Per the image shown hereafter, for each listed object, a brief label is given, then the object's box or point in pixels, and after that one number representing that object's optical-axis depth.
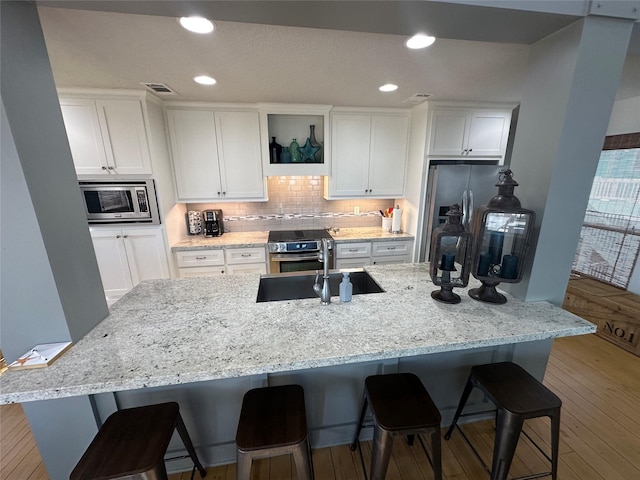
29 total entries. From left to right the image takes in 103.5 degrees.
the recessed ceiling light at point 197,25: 1.26
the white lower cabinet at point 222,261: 2.91
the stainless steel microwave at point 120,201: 2.53
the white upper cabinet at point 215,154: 2.81
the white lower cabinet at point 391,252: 3.25
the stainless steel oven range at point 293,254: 2.99
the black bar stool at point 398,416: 1.06
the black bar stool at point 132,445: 0.91
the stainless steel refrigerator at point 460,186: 2.82
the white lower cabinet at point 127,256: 2.66
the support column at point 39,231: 0.88
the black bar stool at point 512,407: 1.14
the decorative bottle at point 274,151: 3.05
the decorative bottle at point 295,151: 3.08
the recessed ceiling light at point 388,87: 2.26
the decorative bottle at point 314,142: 3.14
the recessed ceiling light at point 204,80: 2.04
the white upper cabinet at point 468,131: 2.83
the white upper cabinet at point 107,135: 2.35
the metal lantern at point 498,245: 1.34
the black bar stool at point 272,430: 0.97
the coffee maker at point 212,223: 3.20
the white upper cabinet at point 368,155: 3.09
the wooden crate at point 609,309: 2.36
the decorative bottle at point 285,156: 3.10
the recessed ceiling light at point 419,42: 1.43
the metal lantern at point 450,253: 1.32
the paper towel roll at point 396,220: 3.37
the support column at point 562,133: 1.16
